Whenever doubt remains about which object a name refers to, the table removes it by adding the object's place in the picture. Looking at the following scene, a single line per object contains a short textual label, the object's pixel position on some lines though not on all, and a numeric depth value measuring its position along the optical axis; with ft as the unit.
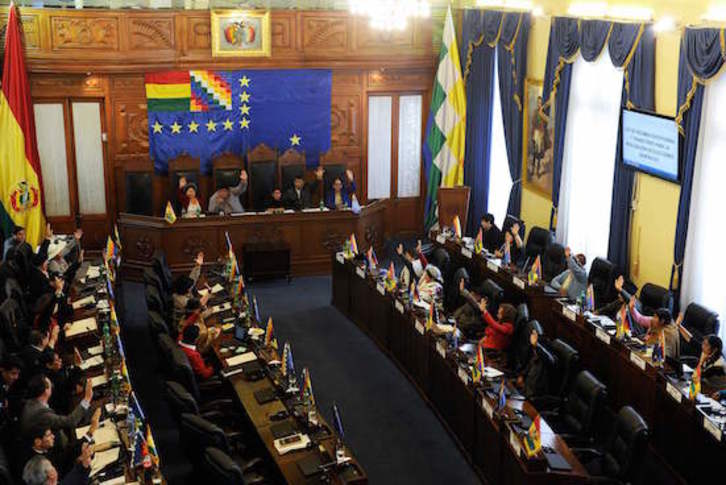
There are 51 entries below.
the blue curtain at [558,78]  41.24
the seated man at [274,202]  48.75
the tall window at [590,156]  39.81
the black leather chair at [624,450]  24.26
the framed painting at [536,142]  44.68
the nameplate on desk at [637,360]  29.55
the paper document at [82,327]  32.73
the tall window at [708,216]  33.01
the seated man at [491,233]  44.39
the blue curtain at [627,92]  36.01
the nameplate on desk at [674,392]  27.30
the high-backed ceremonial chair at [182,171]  50.34
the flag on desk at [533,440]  24.21
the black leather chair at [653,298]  34.12
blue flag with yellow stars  49.67
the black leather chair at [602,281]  37.32
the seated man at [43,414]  24.30
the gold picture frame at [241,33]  48.83
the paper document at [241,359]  31.24
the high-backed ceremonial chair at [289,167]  51.88
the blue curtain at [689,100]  31.76
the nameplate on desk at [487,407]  27.20
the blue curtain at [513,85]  46.24
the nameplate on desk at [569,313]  34.04
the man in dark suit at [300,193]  49.01
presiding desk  47.03
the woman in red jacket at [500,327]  33.30
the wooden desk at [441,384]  25.21
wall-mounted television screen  34.86
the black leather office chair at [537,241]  42.11
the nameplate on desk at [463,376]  29.40
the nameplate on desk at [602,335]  31.71
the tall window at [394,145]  54.70
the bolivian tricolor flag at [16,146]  45.98
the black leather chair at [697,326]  31.86
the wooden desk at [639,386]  26.58
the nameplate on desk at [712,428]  25.21
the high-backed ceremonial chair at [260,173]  51.11
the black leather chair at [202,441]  24.58
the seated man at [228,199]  48.55
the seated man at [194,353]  31.09
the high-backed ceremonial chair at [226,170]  50.55
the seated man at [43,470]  21.91
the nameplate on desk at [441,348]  31.55
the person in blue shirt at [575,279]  36.55
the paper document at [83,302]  35.78
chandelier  37.47
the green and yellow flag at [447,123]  52.21
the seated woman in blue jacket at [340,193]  49.83
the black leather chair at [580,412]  27.04
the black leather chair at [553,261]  40.09
